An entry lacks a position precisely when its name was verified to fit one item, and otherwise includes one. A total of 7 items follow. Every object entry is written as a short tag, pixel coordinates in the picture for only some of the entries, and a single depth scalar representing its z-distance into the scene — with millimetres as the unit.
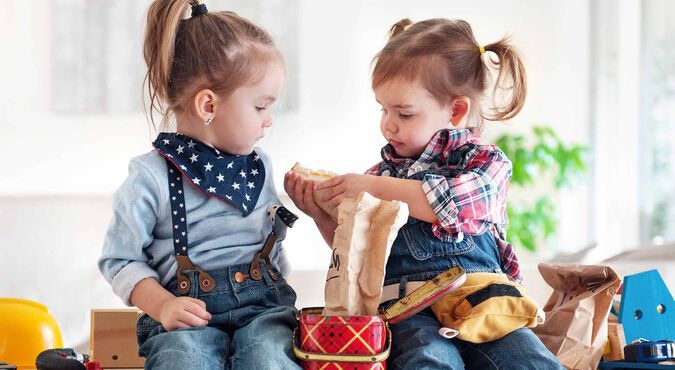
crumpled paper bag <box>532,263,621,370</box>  1735
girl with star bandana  1650
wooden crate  1822
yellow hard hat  1819
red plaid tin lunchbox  1508
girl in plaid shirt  1692
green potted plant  4287
